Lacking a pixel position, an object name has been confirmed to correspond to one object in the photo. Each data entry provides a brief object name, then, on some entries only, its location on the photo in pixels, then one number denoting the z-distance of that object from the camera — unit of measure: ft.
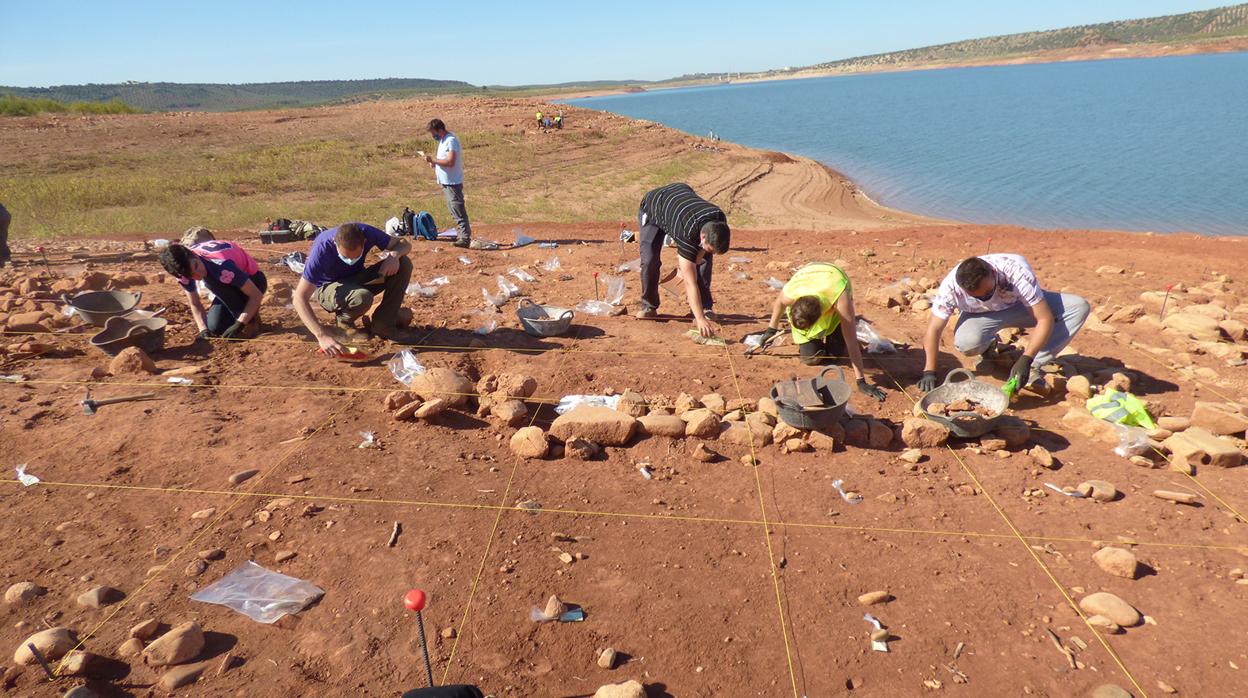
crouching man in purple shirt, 15.71
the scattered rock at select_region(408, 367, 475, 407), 13.91
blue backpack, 31.58
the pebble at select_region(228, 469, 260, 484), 11.20
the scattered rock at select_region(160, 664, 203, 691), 7.43
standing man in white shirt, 28.19
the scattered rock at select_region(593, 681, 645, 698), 7.20
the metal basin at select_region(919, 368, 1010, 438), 12.60
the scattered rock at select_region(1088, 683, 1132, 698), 7.34
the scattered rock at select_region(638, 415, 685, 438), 13.14
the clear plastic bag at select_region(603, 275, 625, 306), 21.98
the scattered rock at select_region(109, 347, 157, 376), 15.02
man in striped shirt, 17.00
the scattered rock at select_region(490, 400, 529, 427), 13.41
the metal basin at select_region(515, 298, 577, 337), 18.19
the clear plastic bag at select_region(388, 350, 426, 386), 15.28
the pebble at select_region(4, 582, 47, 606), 8.49
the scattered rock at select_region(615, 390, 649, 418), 13.67
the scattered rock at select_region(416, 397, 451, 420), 13.39
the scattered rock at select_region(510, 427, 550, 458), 12.36
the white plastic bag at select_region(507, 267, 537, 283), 24.88
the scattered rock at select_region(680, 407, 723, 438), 13.03
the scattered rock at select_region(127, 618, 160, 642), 7.98
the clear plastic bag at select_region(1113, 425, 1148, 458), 12.17
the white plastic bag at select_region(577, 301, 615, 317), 20.79
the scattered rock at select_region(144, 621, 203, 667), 7.66
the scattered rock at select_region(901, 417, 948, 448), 12.77
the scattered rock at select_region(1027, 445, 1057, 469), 12.03
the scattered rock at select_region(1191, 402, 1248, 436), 12.41
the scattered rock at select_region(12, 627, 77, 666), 7.62
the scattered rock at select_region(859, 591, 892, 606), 8.92
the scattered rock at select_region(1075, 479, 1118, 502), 10.96
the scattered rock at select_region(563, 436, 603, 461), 12.48
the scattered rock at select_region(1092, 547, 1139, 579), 9.18
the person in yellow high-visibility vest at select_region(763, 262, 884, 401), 14.65
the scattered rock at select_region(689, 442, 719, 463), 12.40
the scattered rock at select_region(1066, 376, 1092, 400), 14.28
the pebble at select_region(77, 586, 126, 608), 8.49
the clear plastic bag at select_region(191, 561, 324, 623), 8.46
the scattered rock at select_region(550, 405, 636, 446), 12.75
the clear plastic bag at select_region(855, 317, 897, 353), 17.48
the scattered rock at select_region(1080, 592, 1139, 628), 8.41
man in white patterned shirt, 13.82
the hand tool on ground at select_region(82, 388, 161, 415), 13.33
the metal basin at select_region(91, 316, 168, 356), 15.92
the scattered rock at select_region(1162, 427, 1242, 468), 11.62
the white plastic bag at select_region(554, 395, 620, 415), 14.30
